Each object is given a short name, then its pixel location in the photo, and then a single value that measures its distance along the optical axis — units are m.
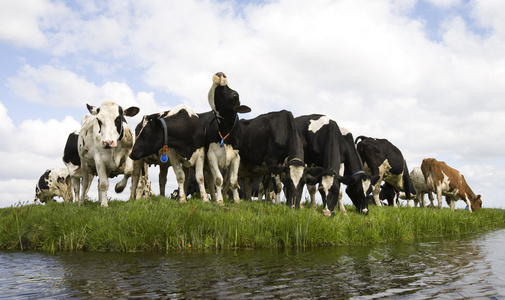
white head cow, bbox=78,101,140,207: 10.30
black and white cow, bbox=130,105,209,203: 11.40
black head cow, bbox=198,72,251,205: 11.31
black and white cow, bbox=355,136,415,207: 17.71
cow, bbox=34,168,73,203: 20.88
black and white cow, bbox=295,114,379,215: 11.05
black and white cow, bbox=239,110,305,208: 10.44
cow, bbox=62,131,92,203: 13.40
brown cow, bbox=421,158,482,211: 19.05
